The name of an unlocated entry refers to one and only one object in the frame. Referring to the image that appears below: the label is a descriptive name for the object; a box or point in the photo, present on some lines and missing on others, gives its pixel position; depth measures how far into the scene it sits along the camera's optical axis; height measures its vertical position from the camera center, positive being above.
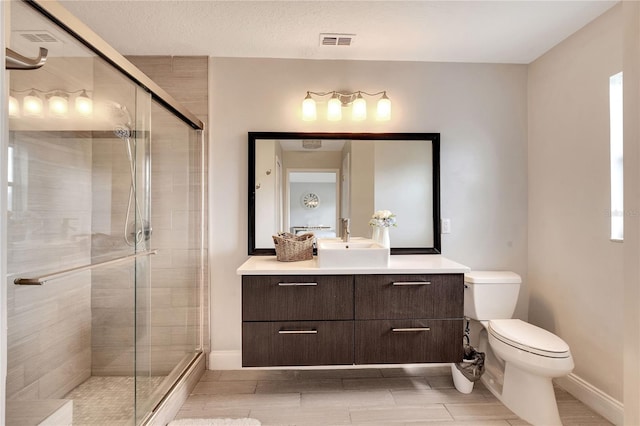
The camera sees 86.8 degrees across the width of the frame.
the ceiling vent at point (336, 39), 2.11 +1.11
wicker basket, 2.21 -0.23
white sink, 1.97 -0.26
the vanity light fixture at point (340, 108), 2.36 +0.75
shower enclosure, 1.24 -0.09
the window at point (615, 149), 1.83 +0.35
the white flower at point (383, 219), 2.36 -0.04
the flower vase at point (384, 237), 2.33 -0.16
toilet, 1.73 -0.73
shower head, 1.69 +0.42
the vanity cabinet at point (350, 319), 1.94 -0.61
